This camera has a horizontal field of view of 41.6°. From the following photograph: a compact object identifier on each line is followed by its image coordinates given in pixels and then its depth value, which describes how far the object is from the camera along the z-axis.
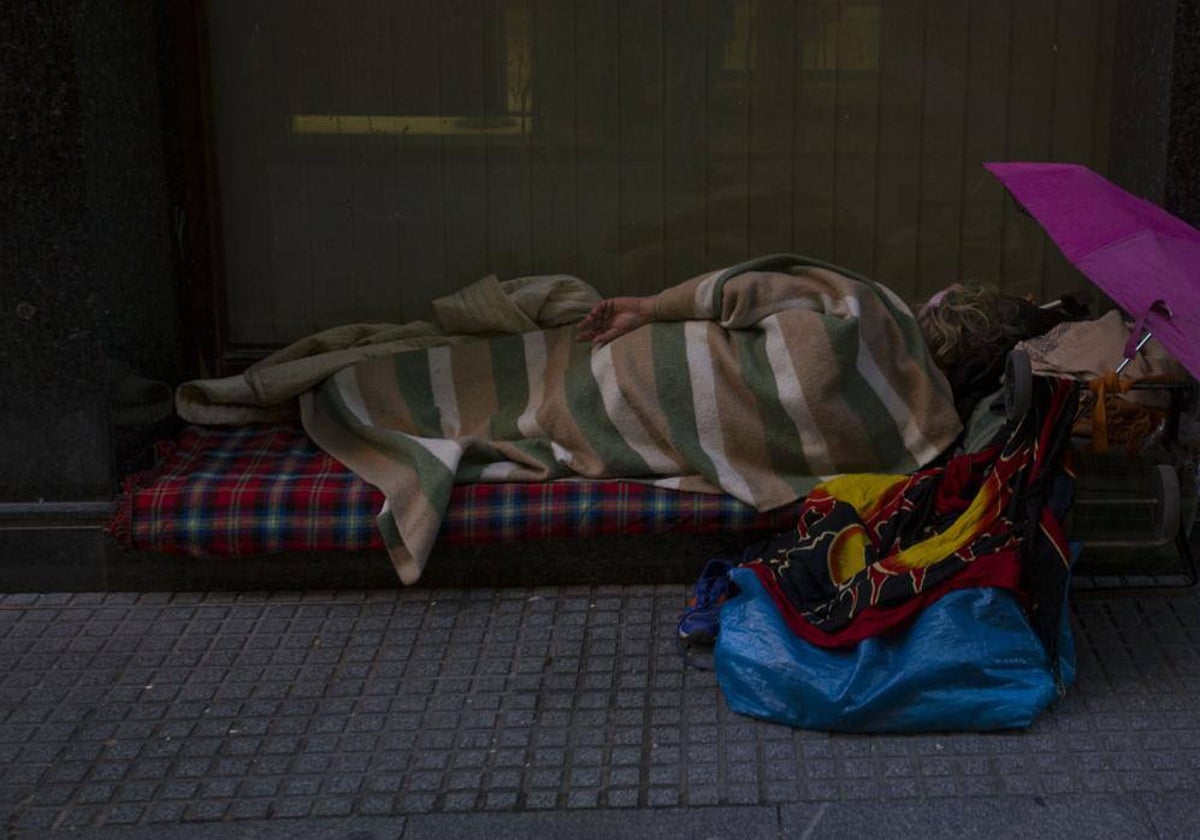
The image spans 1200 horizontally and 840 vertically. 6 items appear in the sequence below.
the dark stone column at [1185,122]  4.49
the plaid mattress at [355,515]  4.38
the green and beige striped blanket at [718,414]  4.44
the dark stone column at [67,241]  4.35
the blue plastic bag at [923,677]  3.54
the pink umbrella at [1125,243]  3.29
